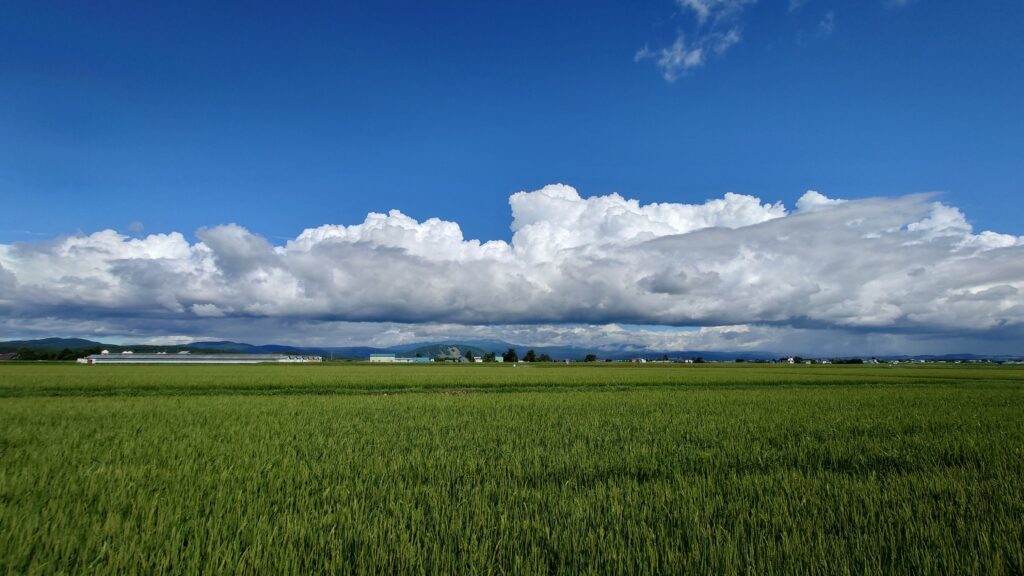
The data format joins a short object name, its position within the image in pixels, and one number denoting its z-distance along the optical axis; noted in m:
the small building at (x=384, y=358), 167.55
